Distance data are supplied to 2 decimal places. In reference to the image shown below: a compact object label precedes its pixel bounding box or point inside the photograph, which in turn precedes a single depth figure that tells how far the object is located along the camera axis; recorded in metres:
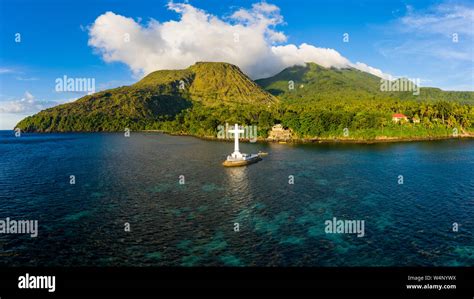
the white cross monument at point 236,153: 97.48
